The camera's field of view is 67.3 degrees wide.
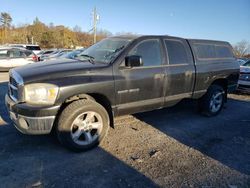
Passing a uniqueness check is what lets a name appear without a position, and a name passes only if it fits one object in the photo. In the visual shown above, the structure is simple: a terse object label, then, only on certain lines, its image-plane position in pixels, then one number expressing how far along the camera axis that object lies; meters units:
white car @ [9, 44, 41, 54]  21.05
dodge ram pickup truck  2.82
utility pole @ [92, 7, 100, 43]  30.69
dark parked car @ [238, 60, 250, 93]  6.94
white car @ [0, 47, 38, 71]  11.33
